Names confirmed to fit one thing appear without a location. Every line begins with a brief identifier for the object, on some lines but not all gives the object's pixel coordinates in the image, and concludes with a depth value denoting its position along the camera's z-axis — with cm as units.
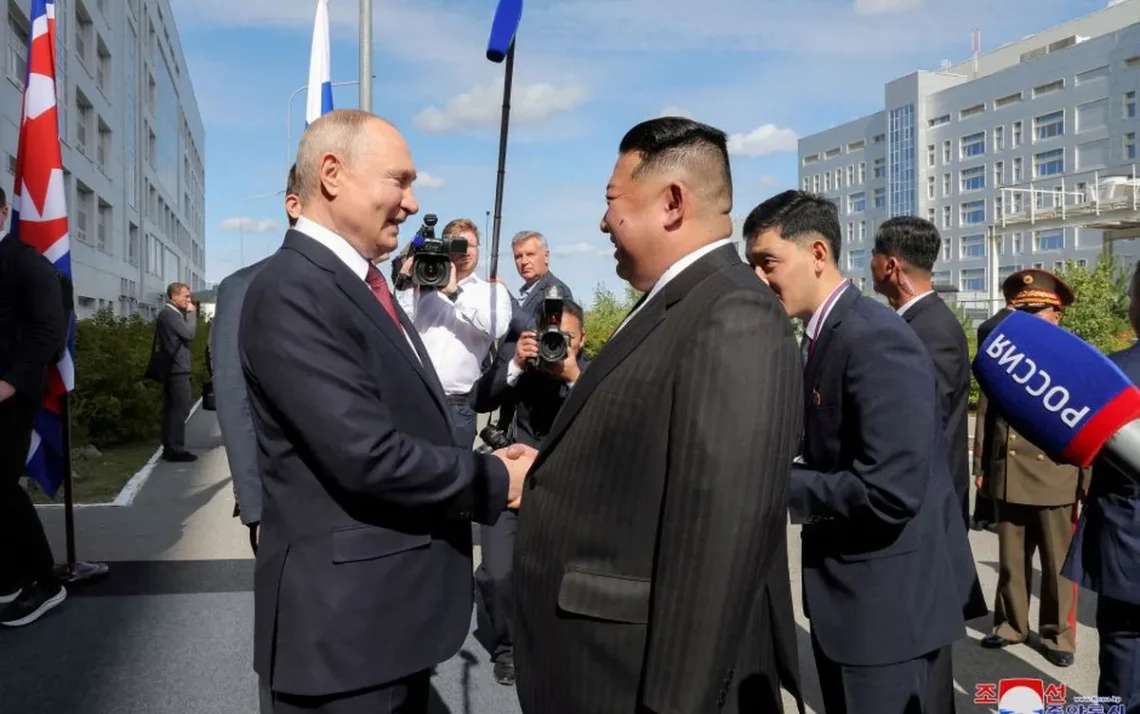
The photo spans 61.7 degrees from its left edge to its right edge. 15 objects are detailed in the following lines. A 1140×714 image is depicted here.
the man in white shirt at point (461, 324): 515
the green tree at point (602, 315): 2736
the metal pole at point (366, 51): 926
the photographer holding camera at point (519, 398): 450
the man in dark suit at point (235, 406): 366
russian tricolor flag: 862
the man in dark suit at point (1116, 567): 303
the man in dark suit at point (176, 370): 1214
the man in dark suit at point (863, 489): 270
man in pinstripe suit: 177
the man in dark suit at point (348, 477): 222
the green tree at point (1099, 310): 2478
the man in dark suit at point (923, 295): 438
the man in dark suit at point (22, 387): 504
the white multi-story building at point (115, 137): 2688
